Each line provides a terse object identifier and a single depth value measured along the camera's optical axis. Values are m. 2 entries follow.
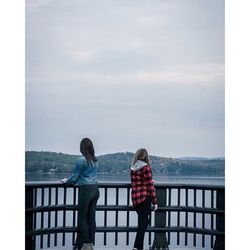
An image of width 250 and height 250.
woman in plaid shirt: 6.09
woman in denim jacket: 6.04
